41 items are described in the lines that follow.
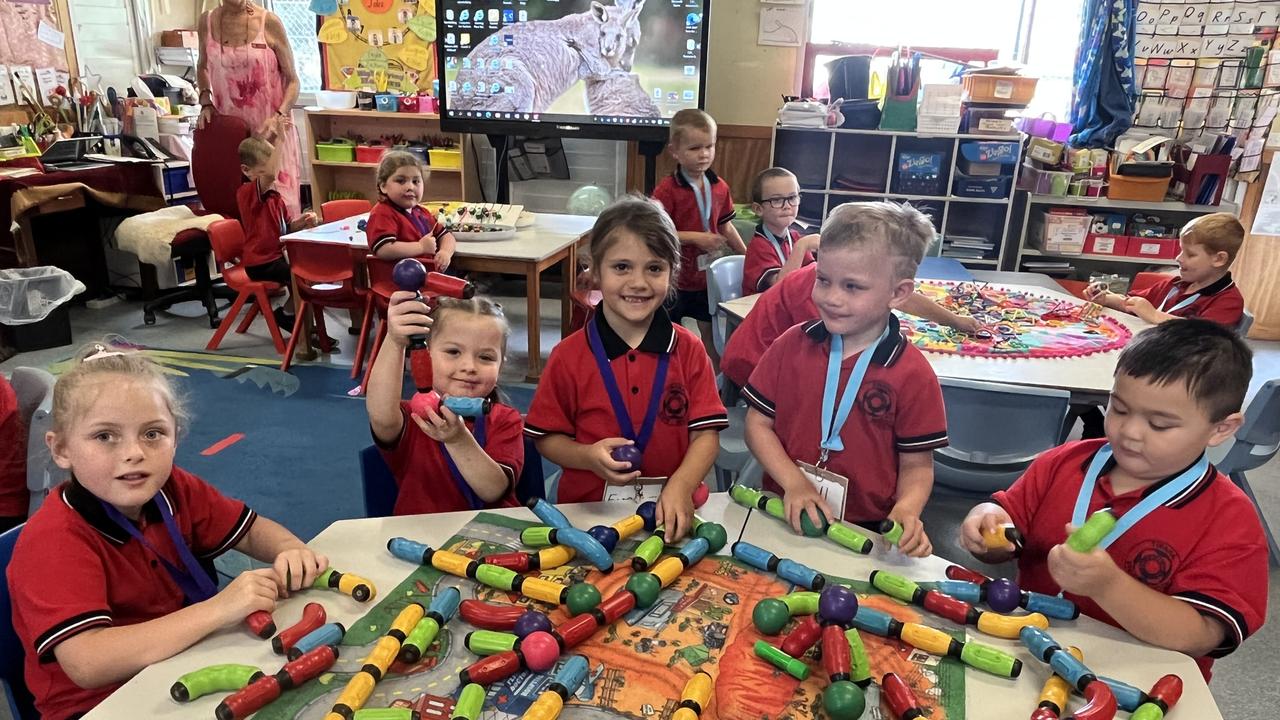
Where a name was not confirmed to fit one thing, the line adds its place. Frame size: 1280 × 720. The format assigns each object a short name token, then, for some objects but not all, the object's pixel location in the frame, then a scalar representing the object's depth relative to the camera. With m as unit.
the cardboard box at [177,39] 6.14
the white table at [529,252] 3.82
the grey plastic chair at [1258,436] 2.40
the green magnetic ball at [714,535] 1.38
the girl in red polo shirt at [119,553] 1.10
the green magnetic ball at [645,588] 1.21
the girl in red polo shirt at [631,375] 1.72
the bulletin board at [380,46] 5.86
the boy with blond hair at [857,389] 1.60
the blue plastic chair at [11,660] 1.24
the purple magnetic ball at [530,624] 1.12
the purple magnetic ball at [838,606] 1.15
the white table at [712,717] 1.04
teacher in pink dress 4.77
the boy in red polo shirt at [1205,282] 3.00
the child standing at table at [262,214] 4.28
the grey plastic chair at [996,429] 2.04
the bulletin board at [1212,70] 4.89
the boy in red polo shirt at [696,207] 3.70
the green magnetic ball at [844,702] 1.00
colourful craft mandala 2.58
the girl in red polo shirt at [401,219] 3.52
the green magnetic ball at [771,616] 1.17
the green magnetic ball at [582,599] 1.17
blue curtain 4.97
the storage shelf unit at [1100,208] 4.97
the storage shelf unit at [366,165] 5.88
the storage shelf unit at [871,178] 5.25
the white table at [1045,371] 2.30
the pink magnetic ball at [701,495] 1.54
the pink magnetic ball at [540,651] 1.07
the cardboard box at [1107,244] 5.12
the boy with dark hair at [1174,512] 1.19
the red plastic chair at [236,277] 4.28
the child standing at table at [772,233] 3.15
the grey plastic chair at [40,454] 1.77
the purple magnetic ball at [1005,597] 1.23
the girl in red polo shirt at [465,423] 1.63
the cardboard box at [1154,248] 5.06
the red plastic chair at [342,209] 4.61
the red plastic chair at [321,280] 3.97
